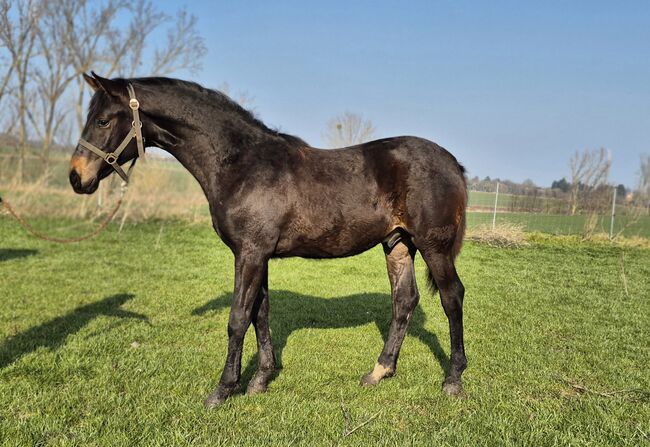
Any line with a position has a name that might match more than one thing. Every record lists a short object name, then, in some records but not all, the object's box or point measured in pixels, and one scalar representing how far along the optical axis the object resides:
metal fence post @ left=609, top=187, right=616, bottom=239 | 16.19
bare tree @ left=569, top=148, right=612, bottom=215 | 19.38
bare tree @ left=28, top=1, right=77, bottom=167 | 23.13
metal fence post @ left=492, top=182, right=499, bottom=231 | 16.24
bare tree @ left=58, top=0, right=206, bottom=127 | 22.80
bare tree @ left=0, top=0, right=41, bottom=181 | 21.39
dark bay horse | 3.41
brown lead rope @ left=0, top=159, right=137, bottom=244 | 3.58
